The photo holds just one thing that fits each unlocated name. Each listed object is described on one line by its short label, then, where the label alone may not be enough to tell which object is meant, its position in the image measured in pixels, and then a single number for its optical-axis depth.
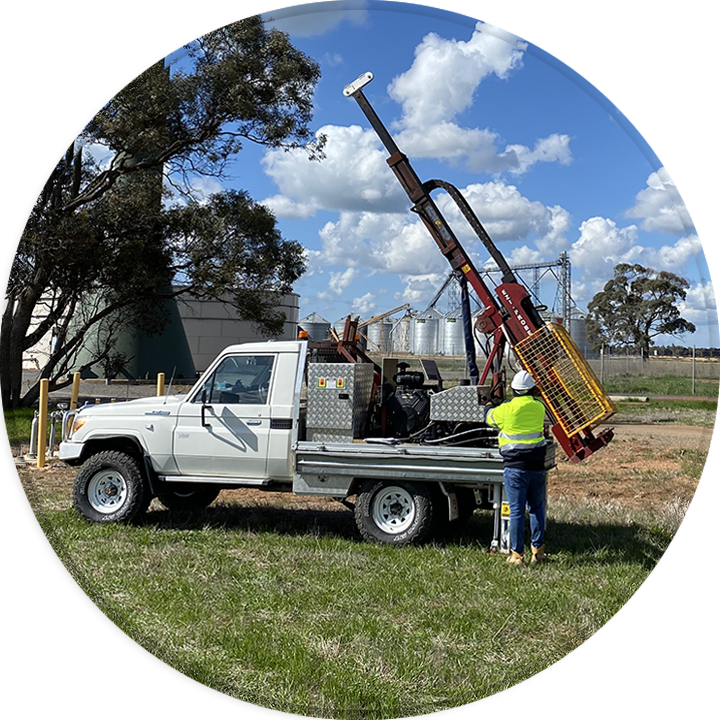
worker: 6.28
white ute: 6.81
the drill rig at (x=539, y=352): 6.10
